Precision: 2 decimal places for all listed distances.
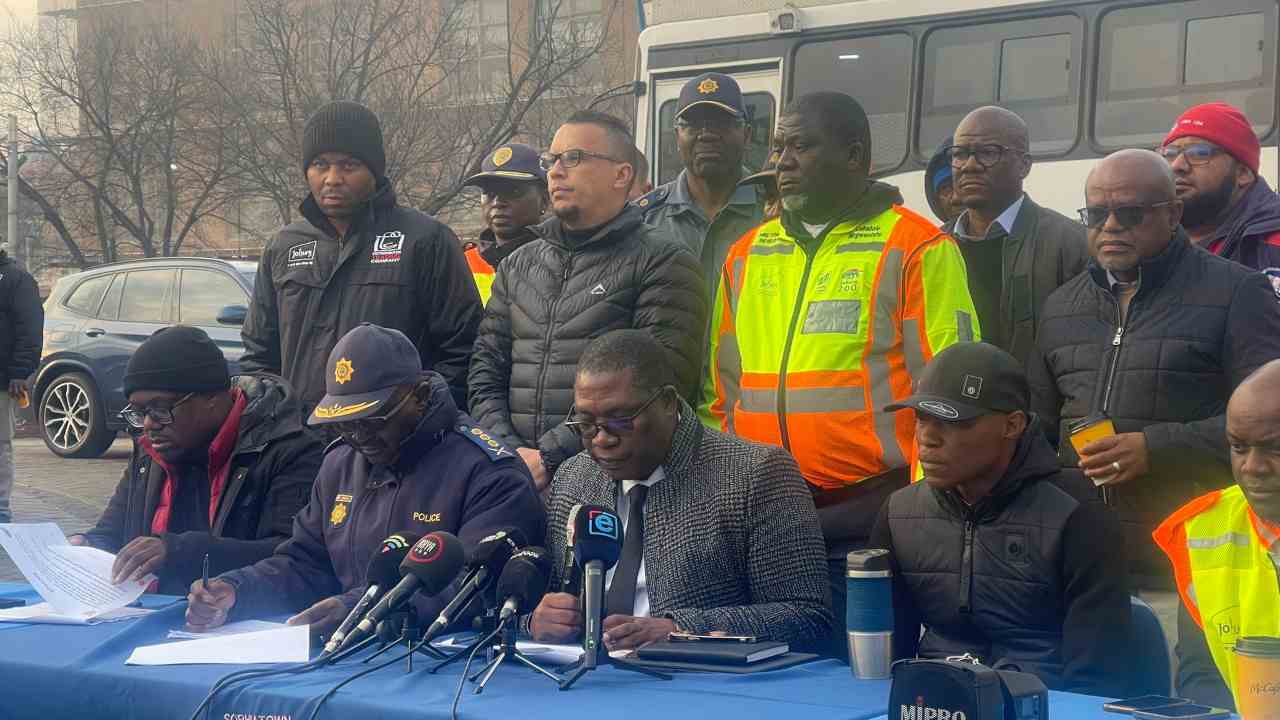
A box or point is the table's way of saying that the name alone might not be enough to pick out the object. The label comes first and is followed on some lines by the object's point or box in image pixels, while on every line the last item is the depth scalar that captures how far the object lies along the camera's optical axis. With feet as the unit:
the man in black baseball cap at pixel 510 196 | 25.43
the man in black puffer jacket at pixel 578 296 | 19.22
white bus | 33.58
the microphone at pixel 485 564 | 13.41
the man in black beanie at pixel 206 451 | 19.31
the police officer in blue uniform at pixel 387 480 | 16.60
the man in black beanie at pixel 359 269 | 21.15
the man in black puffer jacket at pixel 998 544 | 14.12
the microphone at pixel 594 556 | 12.64
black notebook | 12.82
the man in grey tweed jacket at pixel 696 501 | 15.37
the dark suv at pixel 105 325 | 54.44
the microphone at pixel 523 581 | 13.03
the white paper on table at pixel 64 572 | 16.26
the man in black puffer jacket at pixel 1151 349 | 16.60
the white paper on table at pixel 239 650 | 13.69
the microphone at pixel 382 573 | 13.55
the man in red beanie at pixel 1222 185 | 19.72
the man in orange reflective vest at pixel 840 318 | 17.30
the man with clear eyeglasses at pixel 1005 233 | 20.35
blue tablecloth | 11.61
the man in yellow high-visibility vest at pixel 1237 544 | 12.86
